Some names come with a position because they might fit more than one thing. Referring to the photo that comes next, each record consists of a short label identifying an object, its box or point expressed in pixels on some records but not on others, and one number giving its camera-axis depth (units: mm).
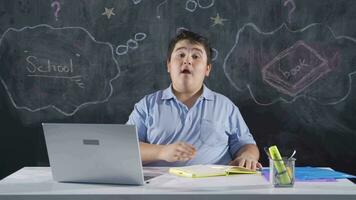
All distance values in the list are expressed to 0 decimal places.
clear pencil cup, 1738
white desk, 1611
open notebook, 1957
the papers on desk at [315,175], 1911
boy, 2922
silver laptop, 1691
